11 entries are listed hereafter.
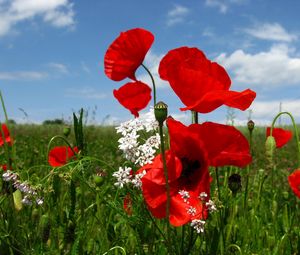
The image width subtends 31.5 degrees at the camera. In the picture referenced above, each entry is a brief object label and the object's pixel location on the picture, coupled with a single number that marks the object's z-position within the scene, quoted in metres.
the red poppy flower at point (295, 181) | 0.68
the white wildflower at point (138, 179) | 0.47
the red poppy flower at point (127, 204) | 0.55
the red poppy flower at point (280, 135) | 0.71
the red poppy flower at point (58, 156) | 0.76
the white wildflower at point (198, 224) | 0.42
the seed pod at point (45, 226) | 0.50
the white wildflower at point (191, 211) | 0.42
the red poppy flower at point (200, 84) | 0.41
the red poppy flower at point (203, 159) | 0.43
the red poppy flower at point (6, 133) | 0.88
